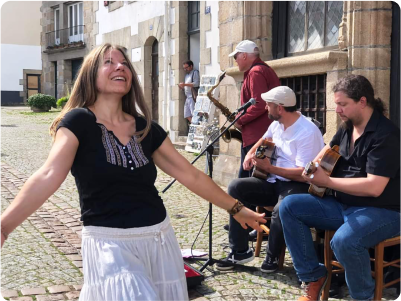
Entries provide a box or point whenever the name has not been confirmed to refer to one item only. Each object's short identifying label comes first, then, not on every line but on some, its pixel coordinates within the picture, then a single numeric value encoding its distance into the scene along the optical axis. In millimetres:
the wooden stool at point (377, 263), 3820
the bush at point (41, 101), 24625
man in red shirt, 5871
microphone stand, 4750
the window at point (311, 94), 6969
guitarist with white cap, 4691
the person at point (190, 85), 12680
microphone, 4703
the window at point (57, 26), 29534
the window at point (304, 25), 7031
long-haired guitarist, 3752
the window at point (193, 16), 13000
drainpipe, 13860
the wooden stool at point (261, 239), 4809
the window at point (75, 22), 28095
